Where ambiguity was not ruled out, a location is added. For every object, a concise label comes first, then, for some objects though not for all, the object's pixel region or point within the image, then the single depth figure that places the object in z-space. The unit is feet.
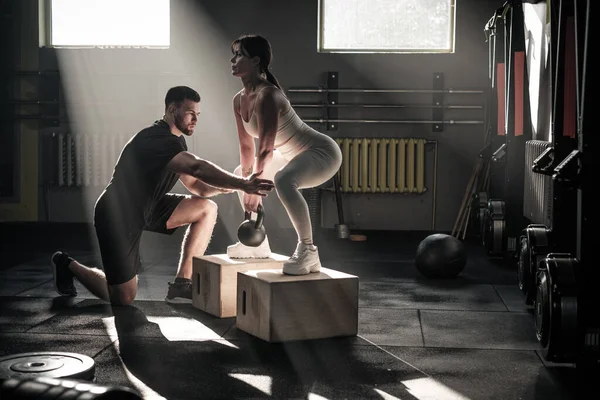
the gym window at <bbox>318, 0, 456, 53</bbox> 24.59
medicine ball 16.19
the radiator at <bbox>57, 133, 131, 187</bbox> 25.48
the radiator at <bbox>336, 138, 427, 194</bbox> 24.32
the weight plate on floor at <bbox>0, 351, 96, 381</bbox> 8.39
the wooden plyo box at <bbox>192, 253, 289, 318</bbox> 12.37
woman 11.12
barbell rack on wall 24.35
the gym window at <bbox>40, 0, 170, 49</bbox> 25.67
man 12.76
